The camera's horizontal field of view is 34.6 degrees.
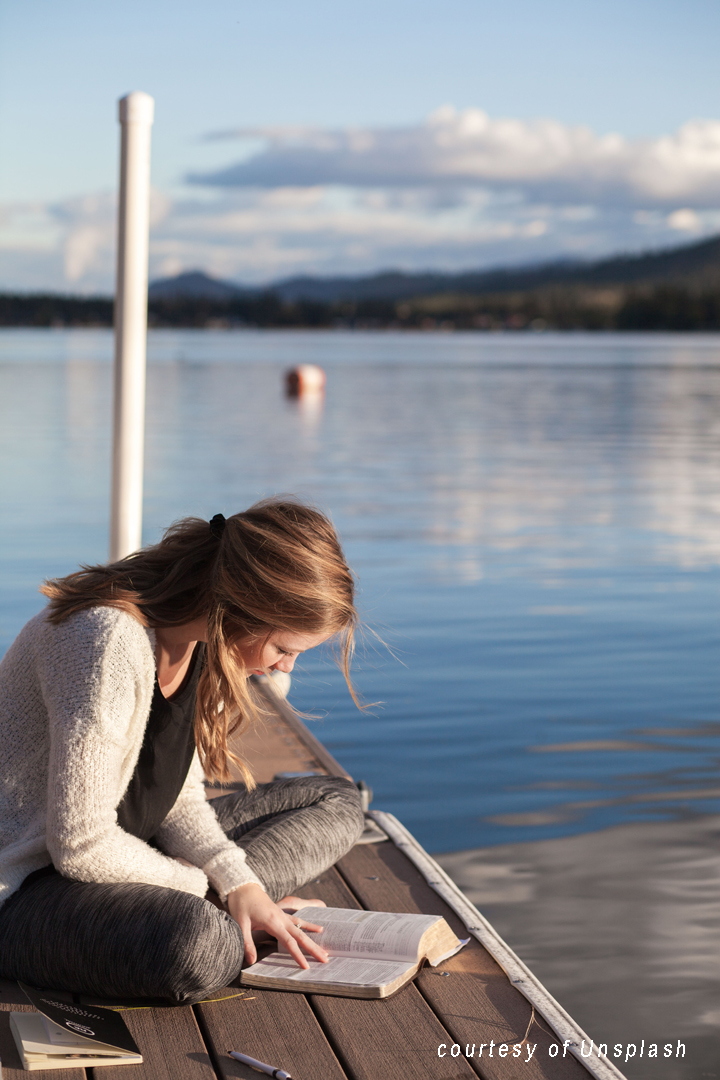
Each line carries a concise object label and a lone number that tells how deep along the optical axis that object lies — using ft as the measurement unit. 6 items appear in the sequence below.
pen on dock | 7.43
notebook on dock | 7.52
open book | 8.47
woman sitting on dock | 7.89
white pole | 15.43
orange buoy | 107.24
